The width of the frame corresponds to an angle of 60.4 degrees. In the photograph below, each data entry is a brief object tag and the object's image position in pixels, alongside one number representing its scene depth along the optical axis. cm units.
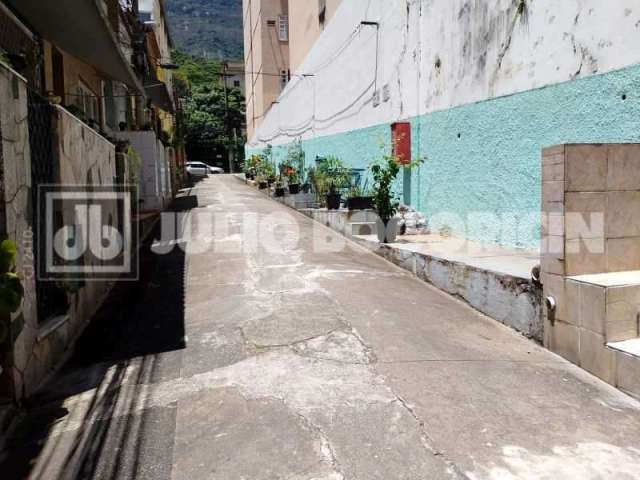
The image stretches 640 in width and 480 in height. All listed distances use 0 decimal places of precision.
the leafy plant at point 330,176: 1386
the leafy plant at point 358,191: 1302
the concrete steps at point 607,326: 412
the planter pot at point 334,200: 1332
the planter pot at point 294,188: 1741
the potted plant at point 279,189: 1955
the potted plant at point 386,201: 884
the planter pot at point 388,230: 913
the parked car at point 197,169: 3924
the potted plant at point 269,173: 2244
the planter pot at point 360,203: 1130
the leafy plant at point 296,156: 2028
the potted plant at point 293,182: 1748
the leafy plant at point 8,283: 328
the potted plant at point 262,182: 2380
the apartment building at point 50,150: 396
